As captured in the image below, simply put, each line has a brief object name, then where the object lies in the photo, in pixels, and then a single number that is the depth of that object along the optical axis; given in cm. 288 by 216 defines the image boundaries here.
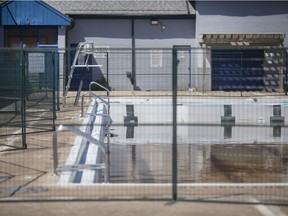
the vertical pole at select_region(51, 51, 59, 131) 1468
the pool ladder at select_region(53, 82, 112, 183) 895
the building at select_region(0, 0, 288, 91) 2925
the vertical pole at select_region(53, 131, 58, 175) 911
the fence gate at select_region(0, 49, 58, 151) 1268
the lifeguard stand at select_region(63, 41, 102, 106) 1897
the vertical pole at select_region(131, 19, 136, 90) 3052
